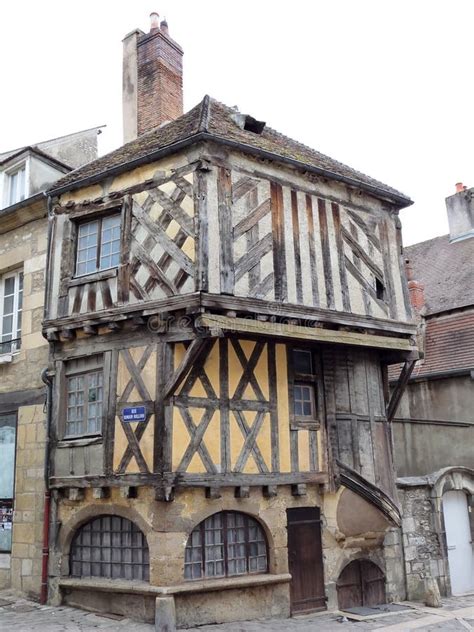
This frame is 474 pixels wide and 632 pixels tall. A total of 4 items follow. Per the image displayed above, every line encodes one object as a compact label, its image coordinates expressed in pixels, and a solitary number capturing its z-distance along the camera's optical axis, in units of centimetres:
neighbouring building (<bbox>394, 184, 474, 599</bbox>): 1026
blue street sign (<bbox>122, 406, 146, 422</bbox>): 802
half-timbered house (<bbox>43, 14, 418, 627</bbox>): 788
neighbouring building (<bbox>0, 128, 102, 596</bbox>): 915
